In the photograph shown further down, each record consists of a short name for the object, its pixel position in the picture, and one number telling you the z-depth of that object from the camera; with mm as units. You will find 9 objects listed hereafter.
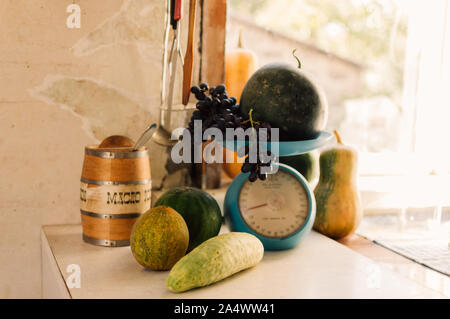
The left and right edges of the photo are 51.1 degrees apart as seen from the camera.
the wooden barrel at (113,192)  980
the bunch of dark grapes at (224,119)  925
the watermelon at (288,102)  945
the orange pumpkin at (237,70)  1345
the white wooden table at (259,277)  792
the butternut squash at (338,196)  1197
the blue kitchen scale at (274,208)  979
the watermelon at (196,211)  951
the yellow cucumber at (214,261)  774
